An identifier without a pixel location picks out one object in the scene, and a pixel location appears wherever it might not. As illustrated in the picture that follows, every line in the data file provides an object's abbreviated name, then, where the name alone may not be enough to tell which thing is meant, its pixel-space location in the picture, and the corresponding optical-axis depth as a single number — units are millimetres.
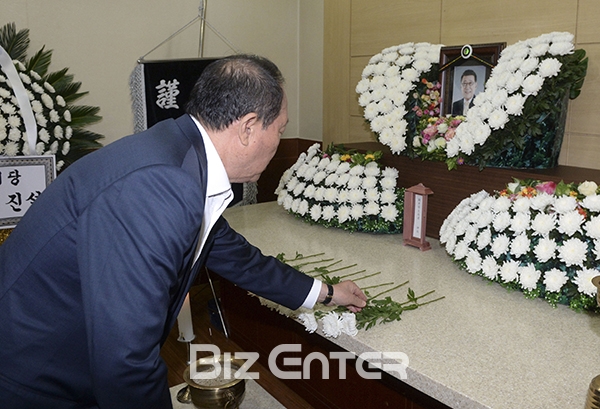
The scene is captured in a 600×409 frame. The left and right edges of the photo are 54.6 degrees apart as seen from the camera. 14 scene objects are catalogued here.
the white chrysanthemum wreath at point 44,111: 2928
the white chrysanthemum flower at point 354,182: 2732
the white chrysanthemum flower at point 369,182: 2713
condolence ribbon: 2852
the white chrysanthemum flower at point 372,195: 2699
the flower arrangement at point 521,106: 2229
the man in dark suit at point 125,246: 1064
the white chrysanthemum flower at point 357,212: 2721
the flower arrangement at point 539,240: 1811
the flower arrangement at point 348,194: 2715
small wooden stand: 2512
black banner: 3480
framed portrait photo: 2488
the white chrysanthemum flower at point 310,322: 1861
